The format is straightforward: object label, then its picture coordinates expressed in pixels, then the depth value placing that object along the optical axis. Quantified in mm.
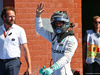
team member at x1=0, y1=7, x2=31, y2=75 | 10352
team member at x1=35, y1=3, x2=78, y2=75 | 8890
